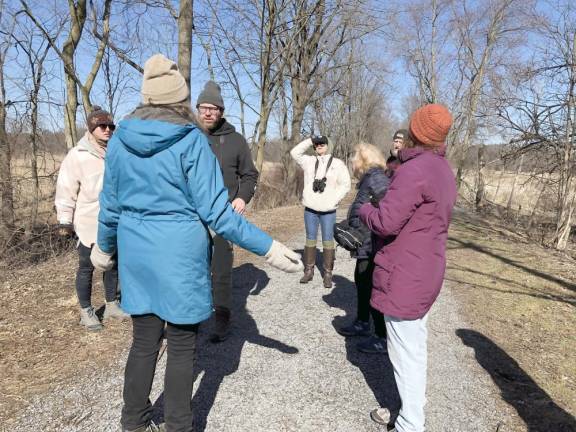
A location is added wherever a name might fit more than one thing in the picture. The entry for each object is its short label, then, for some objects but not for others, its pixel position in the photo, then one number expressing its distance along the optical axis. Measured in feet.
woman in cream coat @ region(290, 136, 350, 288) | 16.80
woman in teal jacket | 6.20
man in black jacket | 11.87
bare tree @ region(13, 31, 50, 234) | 21.04
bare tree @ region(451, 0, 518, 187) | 71.05
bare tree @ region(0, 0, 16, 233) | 19.49
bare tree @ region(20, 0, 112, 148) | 27.09
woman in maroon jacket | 7.13
